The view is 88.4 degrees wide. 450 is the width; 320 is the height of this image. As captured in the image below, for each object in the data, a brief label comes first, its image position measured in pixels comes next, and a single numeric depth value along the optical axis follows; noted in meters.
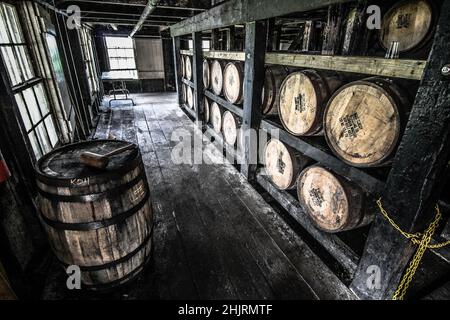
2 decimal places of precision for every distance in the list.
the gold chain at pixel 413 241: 1.65
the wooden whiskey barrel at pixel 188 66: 6.75
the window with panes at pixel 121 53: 12.14
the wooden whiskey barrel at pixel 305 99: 2.29
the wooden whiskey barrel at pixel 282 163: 2.91
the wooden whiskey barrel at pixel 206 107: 5.88
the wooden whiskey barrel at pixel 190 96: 7.34
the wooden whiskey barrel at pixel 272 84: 3.28
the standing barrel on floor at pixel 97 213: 1.68
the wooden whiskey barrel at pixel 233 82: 3.93
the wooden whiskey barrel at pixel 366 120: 1.62
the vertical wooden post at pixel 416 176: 1.35
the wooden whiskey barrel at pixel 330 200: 2.15
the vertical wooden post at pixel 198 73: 5.50
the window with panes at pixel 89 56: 8.08
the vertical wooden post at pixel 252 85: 3.15
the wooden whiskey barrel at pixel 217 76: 4.72
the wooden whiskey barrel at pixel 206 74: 5.41
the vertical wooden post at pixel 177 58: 7.60
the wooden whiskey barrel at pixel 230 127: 4.38
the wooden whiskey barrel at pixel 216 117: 5.16
